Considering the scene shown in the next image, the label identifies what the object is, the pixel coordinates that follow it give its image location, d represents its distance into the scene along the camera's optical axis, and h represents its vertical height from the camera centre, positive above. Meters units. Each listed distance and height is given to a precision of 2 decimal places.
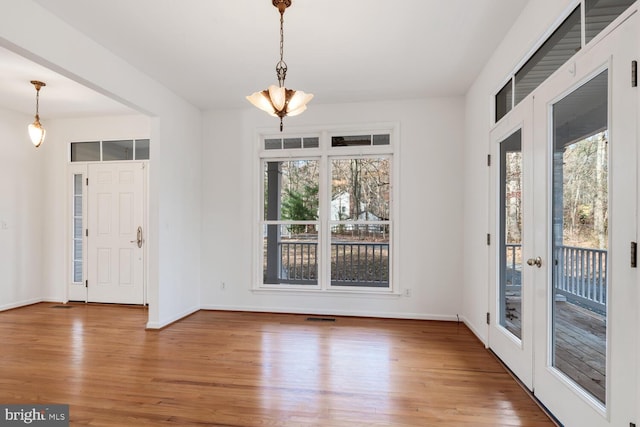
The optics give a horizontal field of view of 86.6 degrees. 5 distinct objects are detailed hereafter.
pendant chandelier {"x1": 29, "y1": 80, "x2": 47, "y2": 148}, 4.04 +0.96
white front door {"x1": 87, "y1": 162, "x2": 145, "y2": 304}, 5.18 -0.32
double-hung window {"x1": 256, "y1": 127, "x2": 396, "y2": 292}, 4.71 +0.01
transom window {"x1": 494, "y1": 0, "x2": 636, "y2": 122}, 1.78 +1.06
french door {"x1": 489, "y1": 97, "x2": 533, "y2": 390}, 2.53 -0.24
